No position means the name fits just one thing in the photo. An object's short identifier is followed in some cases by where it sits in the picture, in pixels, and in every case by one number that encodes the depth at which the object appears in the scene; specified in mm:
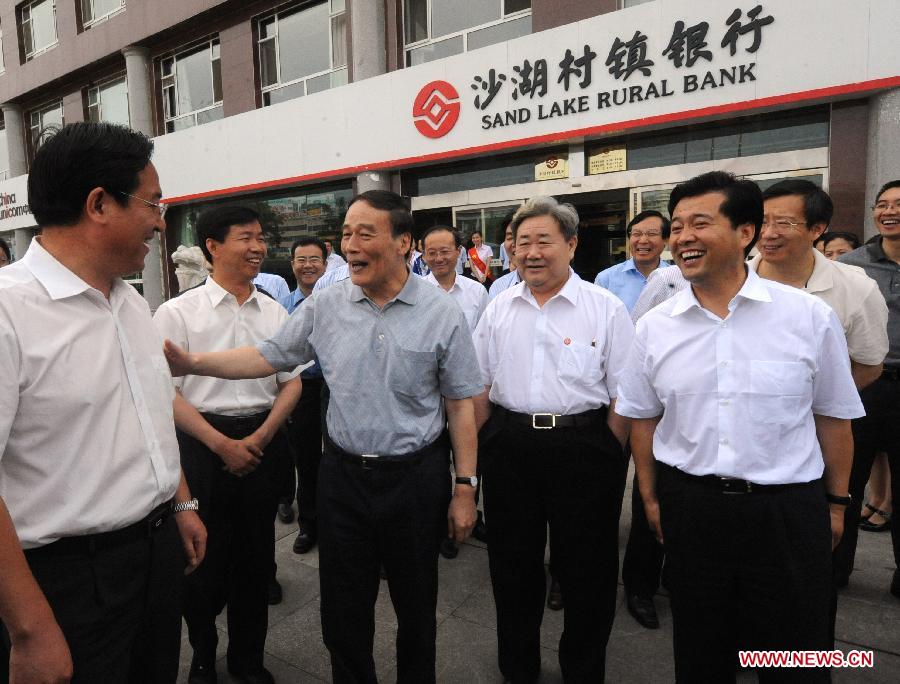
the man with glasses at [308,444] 3681
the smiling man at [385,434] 2023
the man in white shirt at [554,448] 2258
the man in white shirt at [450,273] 4160
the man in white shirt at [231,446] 2340
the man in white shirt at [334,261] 6313
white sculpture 4668
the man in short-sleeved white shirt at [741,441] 1707
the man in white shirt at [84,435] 1232
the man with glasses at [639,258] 3844
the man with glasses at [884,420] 2855
